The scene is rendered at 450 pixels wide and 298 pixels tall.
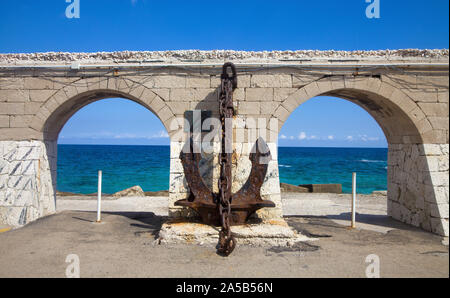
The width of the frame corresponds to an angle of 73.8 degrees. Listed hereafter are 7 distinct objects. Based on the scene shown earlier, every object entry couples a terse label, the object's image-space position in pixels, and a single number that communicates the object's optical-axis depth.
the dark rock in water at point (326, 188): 12.98
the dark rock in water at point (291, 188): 13.30
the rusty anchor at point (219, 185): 4.40
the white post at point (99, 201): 5.57
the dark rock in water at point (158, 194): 12.70
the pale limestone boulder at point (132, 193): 11.82
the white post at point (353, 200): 5.36
